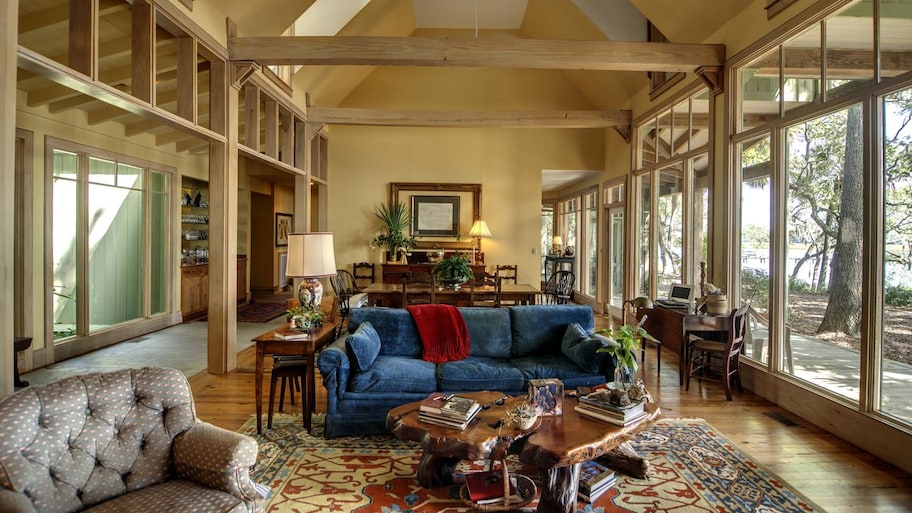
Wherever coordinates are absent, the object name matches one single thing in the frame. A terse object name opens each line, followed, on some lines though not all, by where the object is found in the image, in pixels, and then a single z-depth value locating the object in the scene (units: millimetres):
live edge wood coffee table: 2137
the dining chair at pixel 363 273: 8914
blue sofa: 3230
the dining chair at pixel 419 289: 5580
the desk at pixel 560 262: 10594
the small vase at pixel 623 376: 2582
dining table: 5758
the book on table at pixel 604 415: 2383
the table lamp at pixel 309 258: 3521
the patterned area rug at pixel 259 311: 7907
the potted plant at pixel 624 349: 2500
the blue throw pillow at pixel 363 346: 3273
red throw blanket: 3734
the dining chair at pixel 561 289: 6462
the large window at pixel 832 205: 2988
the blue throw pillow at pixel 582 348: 3414
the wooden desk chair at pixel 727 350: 4098
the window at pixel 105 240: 5414
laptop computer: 4652
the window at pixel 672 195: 5492
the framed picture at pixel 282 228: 11695
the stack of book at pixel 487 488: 2342
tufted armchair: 1592
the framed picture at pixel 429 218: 9008
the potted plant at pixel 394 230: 8719
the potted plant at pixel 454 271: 5734
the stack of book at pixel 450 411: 2352
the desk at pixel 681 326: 4297
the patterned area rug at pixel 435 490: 2436
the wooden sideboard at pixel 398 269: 8062
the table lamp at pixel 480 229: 8602
